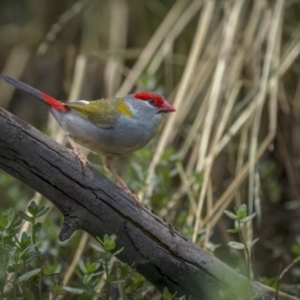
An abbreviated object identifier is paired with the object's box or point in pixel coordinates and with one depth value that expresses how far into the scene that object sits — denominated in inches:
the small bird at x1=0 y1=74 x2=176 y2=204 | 226.1
